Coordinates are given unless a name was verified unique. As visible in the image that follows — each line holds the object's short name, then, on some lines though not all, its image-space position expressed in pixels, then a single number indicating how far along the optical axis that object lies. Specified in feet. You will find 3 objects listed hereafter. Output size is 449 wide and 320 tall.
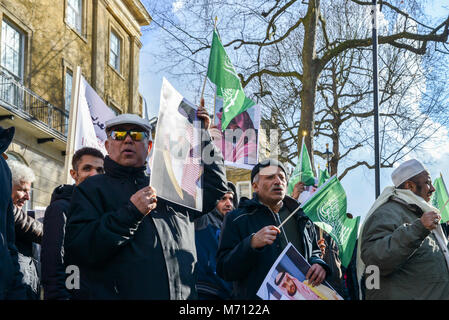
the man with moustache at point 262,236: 13.58
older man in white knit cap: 14.20
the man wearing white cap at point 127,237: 11.12
